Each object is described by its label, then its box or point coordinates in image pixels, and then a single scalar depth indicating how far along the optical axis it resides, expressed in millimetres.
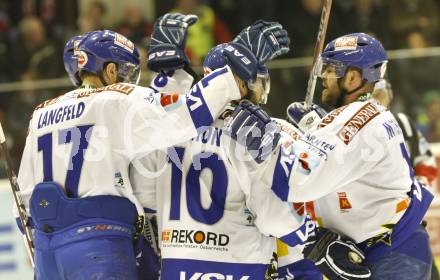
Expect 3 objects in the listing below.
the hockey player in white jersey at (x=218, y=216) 7824
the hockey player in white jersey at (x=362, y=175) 7926
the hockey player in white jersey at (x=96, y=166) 7699
